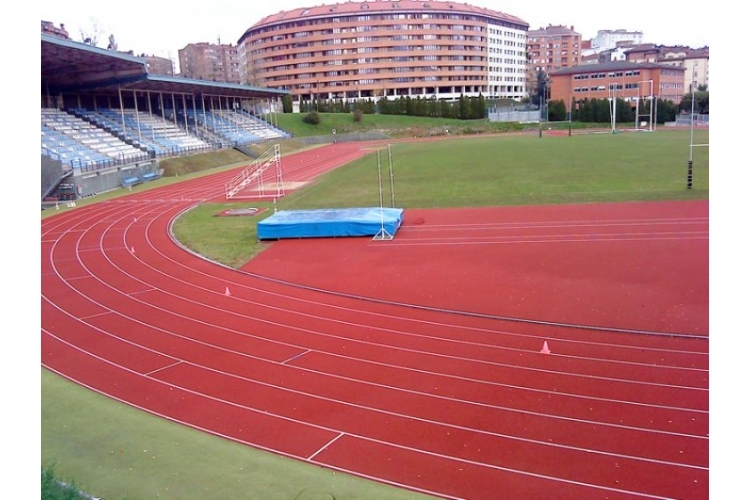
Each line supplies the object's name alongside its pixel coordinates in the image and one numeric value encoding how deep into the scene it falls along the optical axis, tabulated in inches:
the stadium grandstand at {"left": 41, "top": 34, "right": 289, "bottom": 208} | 1302.9
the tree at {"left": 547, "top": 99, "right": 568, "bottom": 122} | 3274.9
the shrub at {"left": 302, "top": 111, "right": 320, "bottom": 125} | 2989.7
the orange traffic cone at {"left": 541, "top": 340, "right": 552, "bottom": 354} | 417.2
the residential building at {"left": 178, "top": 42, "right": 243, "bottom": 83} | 6240.2
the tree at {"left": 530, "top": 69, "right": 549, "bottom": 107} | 4408.5
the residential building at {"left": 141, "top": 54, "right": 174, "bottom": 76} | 5605.3
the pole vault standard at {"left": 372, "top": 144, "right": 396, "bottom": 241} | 808.9
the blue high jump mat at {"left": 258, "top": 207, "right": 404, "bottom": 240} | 821.9
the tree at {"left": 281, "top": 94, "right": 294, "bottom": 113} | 3324.3
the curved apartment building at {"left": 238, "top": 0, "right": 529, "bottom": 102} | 4207.7
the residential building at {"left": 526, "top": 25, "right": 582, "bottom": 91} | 5659.5
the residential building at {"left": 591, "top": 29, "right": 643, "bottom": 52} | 7150.6
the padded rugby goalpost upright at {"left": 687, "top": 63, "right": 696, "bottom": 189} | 1056.1
